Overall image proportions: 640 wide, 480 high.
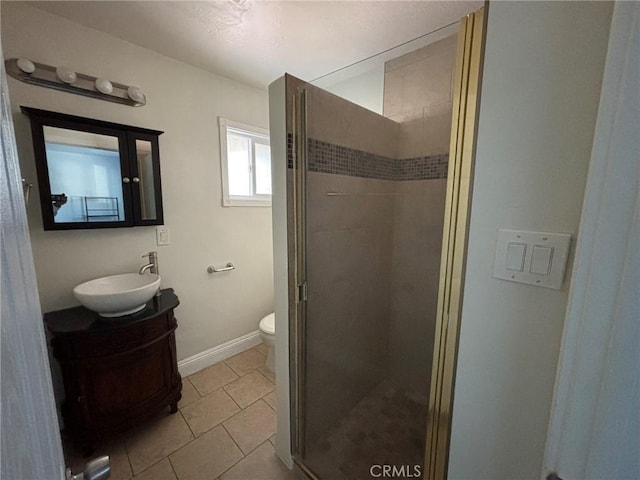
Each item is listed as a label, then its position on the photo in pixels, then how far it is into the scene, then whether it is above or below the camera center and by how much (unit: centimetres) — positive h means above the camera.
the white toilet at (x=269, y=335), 198 -99
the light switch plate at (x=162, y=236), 187 -23
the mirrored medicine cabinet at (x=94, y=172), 141 +19
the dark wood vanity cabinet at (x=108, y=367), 130 -88
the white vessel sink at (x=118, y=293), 134 -50
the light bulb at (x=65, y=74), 140 +69
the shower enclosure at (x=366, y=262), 130 -34
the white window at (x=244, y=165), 216 +36
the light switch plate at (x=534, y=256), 50 -10
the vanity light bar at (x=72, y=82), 132 +67
